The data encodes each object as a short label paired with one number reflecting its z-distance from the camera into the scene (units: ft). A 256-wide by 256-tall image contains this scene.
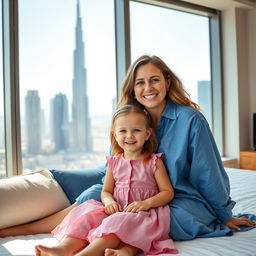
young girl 4.52
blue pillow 7.20
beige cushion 6.01
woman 5.21
